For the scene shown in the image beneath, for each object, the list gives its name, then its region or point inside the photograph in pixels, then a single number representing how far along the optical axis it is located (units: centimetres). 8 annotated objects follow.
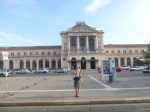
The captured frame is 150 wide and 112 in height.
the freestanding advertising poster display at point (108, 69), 1343
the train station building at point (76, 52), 5947
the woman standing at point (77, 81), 738
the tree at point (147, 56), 3047
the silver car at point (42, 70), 3764
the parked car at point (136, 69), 3952
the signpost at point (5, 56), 806
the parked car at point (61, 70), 3641
